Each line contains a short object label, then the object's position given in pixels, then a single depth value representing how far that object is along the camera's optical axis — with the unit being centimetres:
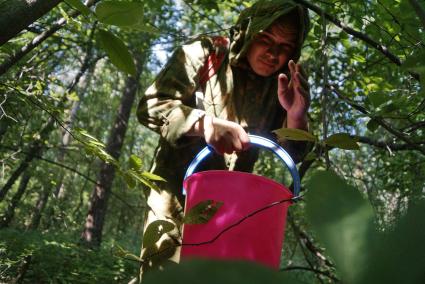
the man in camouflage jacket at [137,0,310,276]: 125
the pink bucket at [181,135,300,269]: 96
